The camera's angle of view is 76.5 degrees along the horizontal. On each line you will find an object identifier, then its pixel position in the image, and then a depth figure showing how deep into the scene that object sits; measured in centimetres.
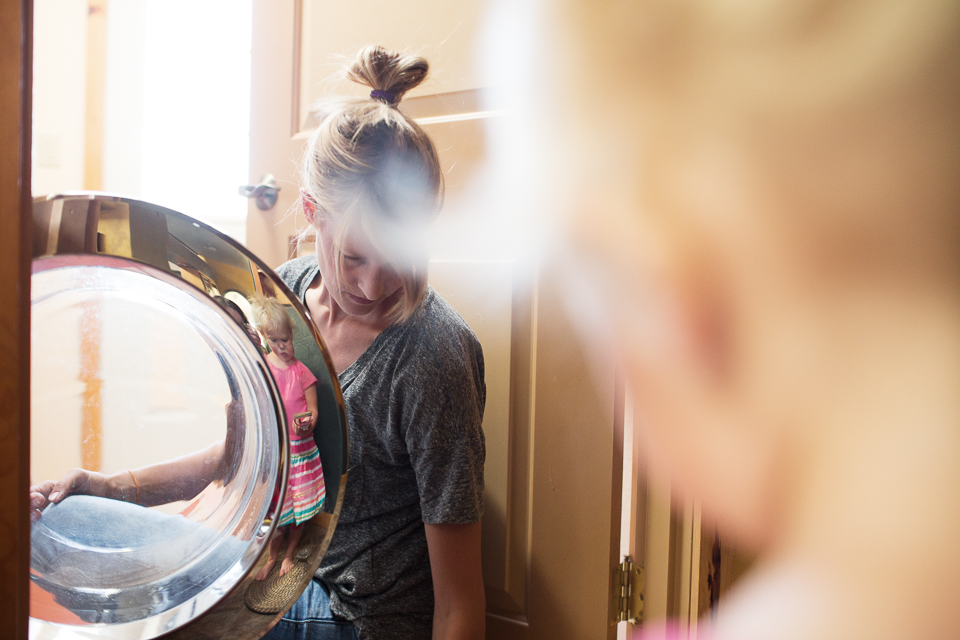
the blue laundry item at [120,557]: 59
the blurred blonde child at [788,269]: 64
